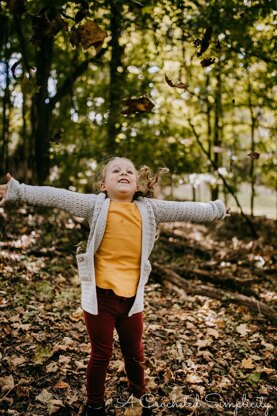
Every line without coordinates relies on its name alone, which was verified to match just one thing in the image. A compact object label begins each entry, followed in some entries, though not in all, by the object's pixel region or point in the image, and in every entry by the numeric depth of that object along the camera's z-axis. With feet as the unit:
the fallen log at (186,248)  23.30
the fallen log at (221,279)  17.89
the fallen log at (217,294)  15.31
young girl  8.31
